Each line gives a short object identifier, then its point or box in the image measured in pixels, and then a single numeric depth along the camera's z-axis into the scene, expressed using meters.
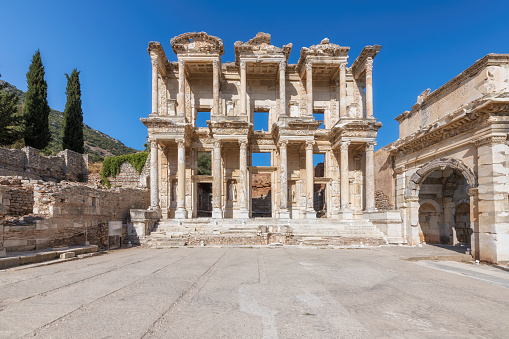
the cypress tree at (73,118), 25.59
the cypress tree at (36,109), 22.98
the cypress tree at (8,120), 20.80
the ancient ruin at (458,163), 10.03
